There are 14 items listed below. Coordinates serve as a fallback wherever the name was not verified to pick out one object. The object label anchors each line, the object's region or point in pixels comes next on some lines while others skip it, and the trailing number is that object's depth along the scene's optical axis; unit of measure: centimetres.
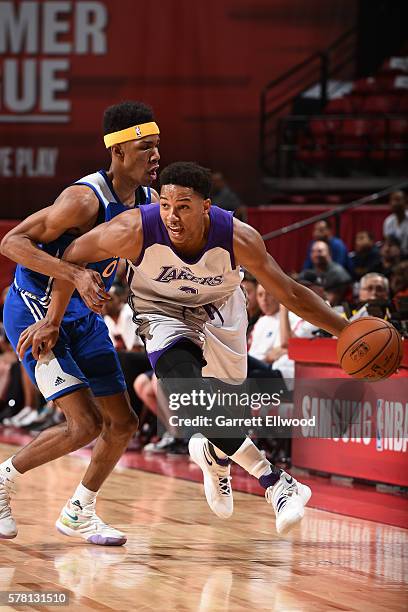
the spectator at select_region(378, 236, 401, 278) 1729
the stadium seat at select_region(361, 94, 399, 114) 2626
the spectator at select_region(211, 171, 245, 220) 2228
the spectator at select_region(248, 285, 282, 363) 1430
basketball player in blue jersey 804
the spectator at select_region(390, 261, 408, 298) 1437
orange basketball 750
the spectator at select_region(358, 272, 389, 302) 1387
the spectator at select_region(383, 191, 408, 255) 1963
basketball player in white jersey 753
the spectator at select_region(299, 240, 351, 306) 1720
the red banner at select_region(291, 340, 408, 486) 1161
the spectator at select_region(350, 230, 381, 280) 1890
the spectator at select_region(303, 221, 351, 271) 1912
